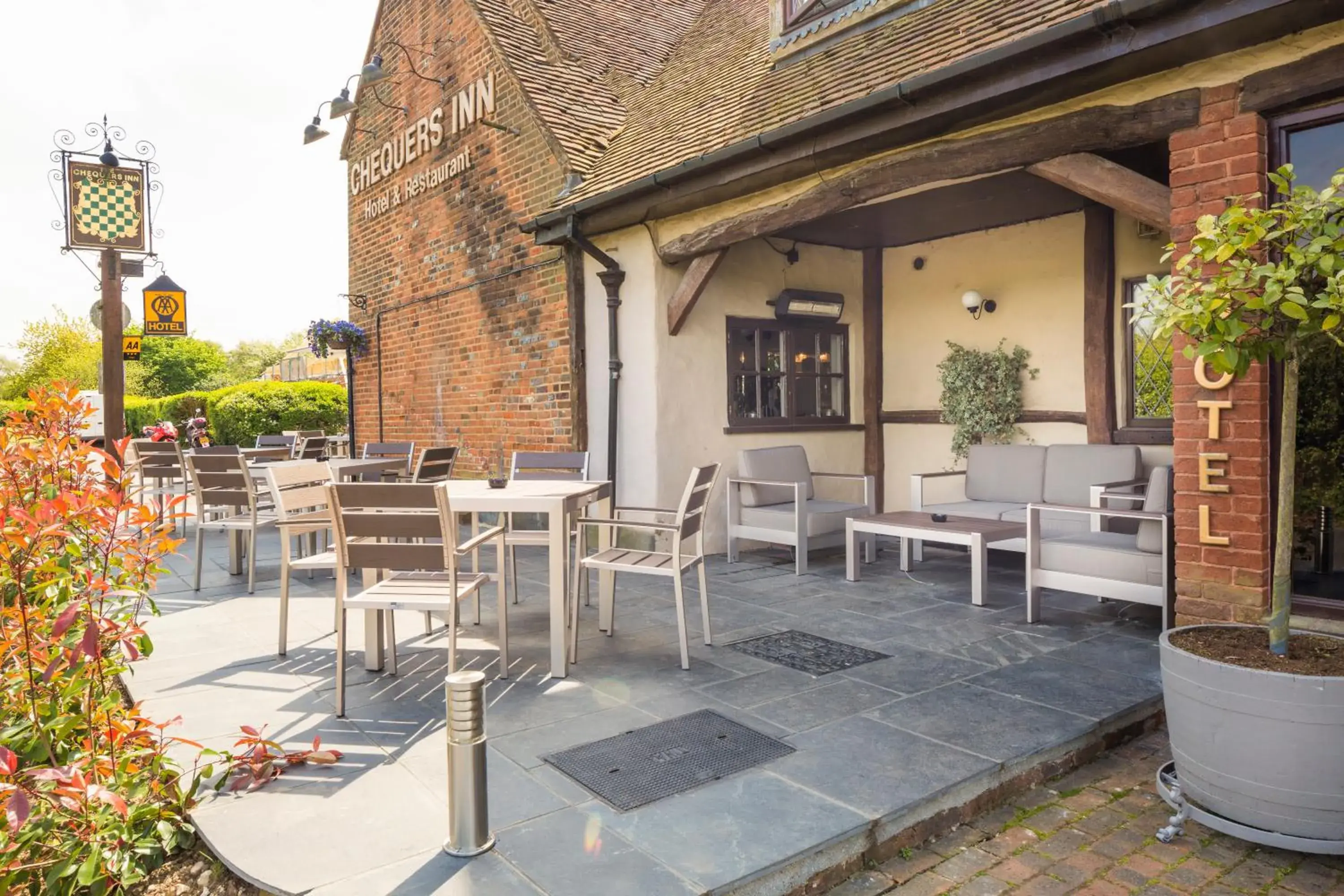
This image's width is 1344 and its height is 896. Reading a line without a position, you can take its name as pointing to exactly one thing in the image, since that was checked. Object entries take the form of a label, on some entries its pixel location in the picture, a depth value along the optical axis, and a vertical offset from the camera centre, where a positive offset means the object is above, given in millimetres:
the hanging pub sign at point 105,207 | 7785 +2186
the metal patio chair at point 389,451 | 7539 -244
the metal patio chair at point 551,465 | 5363 -285
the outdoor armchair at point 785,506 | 6055 -690
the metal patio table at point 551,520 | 3477 -427
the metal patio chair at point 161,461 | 7016 -287
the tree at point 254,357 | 55156 +5197
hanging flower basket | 9438 +1050
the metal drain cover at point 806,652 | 3717 -1124
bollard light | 2045 -863
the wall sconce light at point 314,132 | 8828 +3202
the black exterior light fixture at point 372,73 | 7891 +3439
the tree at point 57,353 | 33469 +3256
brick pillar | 3389 -152
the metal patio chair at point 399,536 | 3096 -443
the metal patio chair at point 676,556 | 3725 -663
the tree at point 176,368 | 40281 +3130
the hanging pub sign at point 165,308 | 10078 +1518
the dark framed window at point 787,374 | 7098 +412
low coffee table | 4836 -738
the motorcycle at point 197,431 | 7988 -35
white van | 12711 +22
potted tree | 2123 -710
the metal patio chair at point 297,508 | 3789 -410
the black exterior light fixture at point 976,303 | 6789 +954
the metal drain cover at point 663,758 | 2451 -1108
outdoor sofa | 5566 -471
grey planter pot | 2117 -903
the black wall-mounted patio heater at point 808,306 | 7148 +1020
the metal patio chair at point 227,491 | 5246 -428
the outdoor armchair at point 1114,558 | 4062 -758
